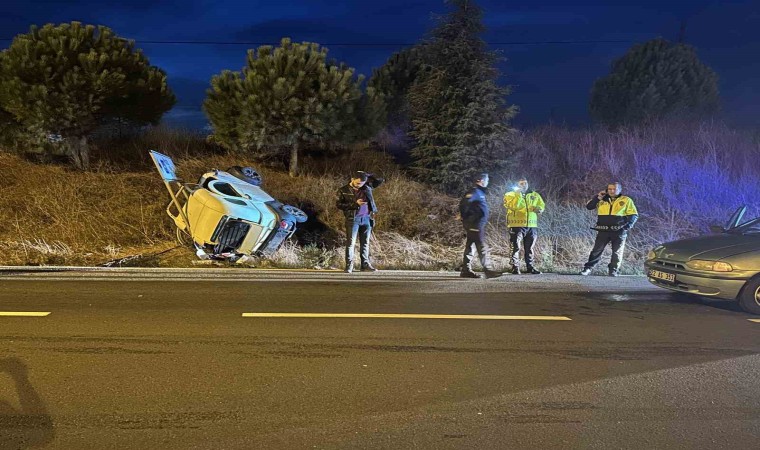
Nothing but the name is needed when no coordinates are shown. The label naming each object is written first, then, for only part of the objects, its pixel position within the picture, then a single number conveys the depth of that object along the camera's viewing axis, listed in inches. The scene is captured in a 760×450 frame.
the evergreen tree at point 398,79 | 667.4
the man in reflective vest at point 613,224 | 354.6
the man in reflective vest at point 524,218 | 372.8
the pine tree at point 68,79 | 481.4
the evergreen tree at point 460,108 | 523.8
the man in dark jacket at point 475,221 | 344.5
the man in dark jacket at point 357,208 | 368.5
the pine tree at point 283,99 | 499.2
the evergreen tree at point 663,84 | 717.3
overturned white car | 363.3
